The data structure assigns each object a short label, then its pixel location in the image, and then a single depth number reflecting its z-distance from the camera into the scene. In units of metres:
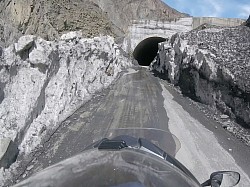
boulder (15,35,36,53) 5.22
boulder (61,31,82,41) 8.30
